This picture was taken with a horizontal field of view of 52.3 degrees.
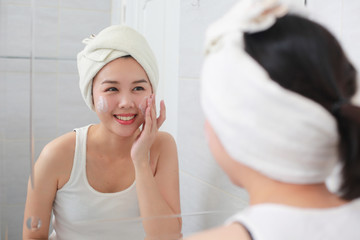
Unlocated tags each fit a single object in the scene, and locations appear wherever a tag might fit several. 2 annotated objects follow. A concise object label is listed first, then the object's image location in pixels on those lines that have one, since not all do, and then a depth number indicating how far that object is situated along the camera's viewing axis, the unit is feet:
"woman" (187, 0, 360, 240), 1.55
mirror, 2.89
